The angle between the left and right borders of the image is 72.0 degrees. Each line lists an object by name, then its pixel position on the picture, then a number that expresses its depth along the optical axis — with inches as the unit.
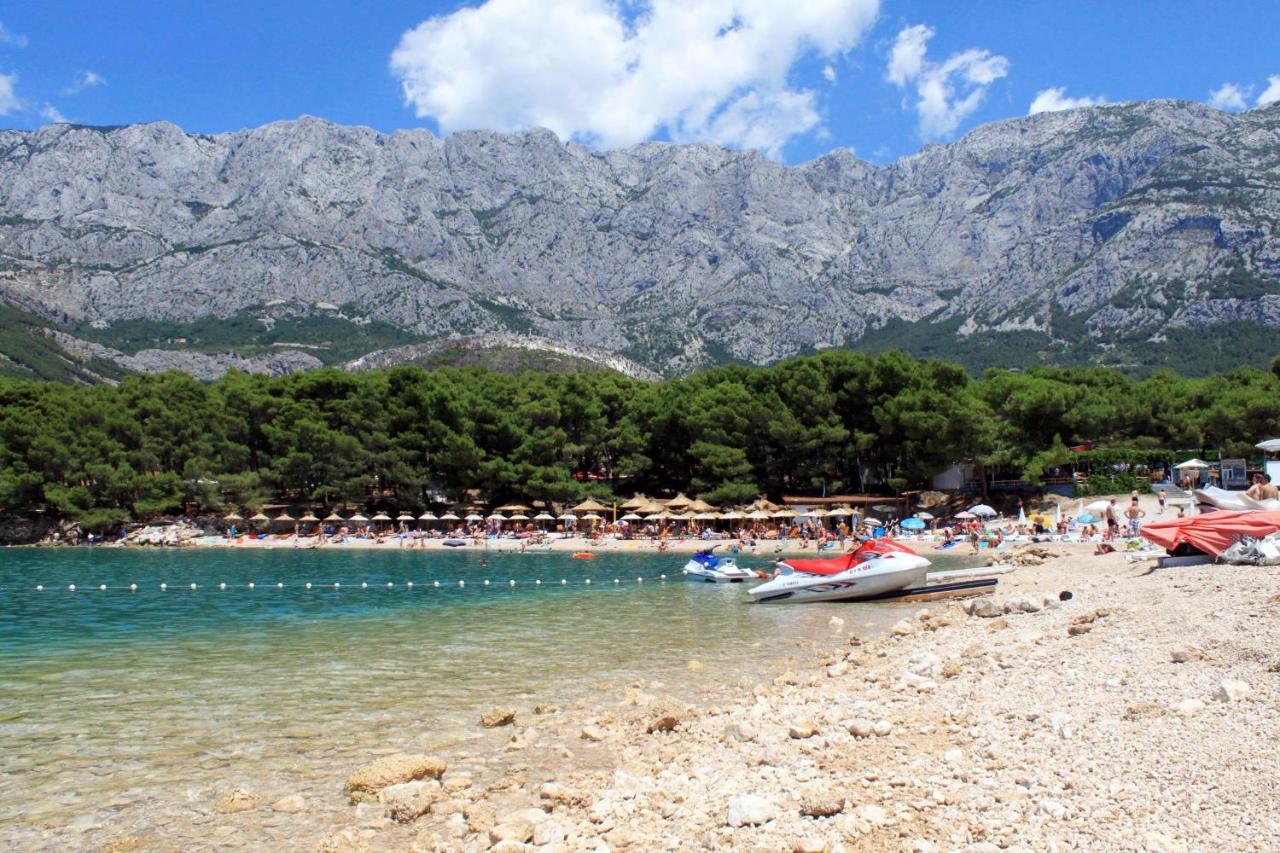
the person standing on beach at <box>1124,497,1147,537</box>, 1411.7
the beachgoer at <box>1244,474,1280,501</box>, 745.6
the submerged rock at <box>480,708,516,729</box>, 417.7
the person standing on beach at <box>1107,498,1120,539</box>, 1395.2
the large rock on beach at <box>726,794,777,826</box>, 250.7
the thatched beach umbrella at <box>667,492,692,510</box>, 2140.7
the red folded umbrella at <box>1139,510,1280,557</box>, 682.8
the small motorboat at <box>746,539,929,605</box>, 897.5
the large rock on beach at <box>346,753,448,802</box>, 319.6
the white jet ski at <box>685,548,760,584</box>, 1200.2
